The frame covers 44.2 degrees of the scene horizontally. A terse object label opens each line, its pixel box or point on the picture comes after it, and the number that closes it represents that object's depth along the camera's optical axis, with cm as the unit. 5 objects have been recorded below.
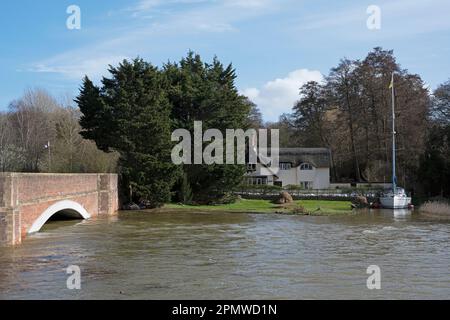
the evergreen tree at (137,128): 4512
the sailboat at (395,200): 5091
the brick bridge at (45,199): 2239
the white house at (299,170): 7044
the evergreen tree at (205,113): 5147
